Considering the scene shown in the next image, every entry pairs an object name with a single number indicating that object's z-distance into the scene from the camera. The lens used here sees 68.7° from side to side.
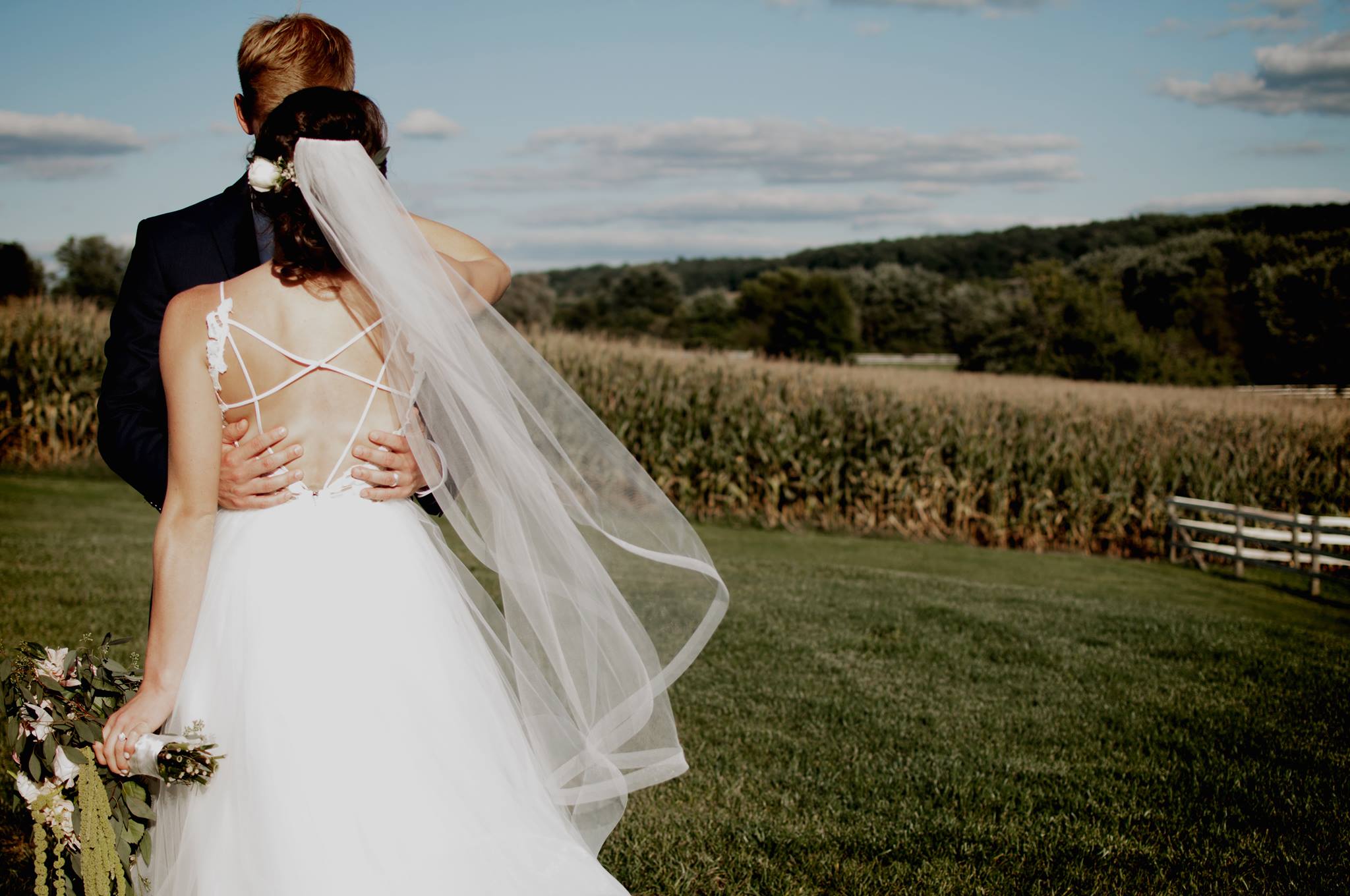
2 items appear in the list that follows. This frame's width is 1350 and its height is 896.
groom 2.57
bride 2.08
